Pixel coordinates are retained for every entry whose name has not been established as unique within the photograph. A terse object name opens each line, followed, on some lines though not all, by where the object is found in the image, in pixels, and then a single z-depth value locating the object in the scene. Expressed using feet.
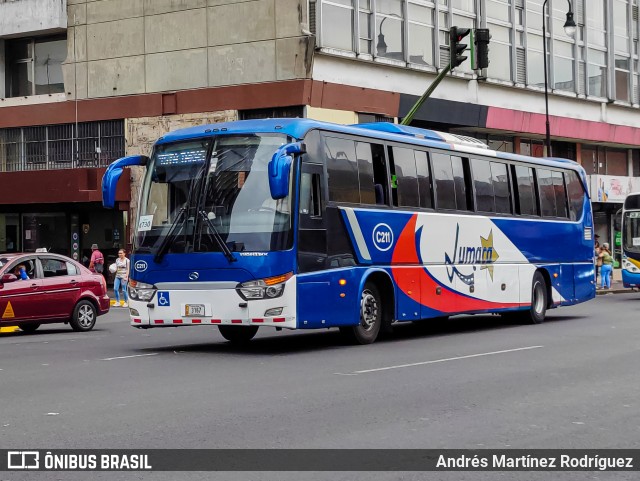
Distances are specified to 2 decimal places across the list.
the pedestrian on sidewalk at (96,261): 120.47
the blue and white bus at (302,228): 51.78
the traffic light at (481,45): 78.43
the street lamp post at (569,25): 125.63
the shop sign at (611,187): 171.53
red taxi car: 70.79
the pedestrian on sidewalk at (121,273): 110.63
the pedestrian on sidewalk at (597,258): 140.95
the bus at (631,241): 115.03
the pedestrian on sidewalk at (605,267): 138.31
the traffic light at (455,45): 81.15
